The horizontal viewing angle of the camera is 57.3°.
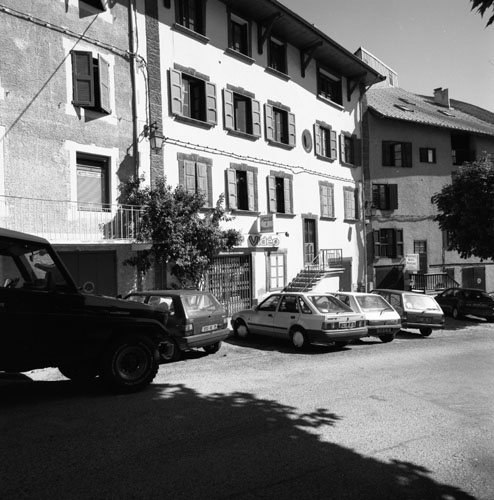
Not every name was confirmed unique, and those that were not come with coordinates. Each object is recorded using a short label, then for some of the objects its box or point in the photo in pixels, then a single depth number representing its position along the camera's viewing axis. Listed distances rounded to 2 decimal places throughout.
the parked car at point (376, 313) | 12.35
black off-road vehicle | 5.86
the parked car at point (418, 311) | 14.36
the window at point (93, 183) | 13.21
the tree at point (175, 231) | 13.34
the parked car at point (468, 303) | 19.39
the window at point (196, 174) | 15.78
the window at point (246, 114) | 18.31
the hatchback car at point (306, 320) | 10.76
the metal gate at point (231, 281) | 16.98
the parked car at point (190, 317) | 9.25
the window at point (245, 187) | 18.16
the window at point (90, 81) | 12.98
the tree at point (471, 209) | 18.80
